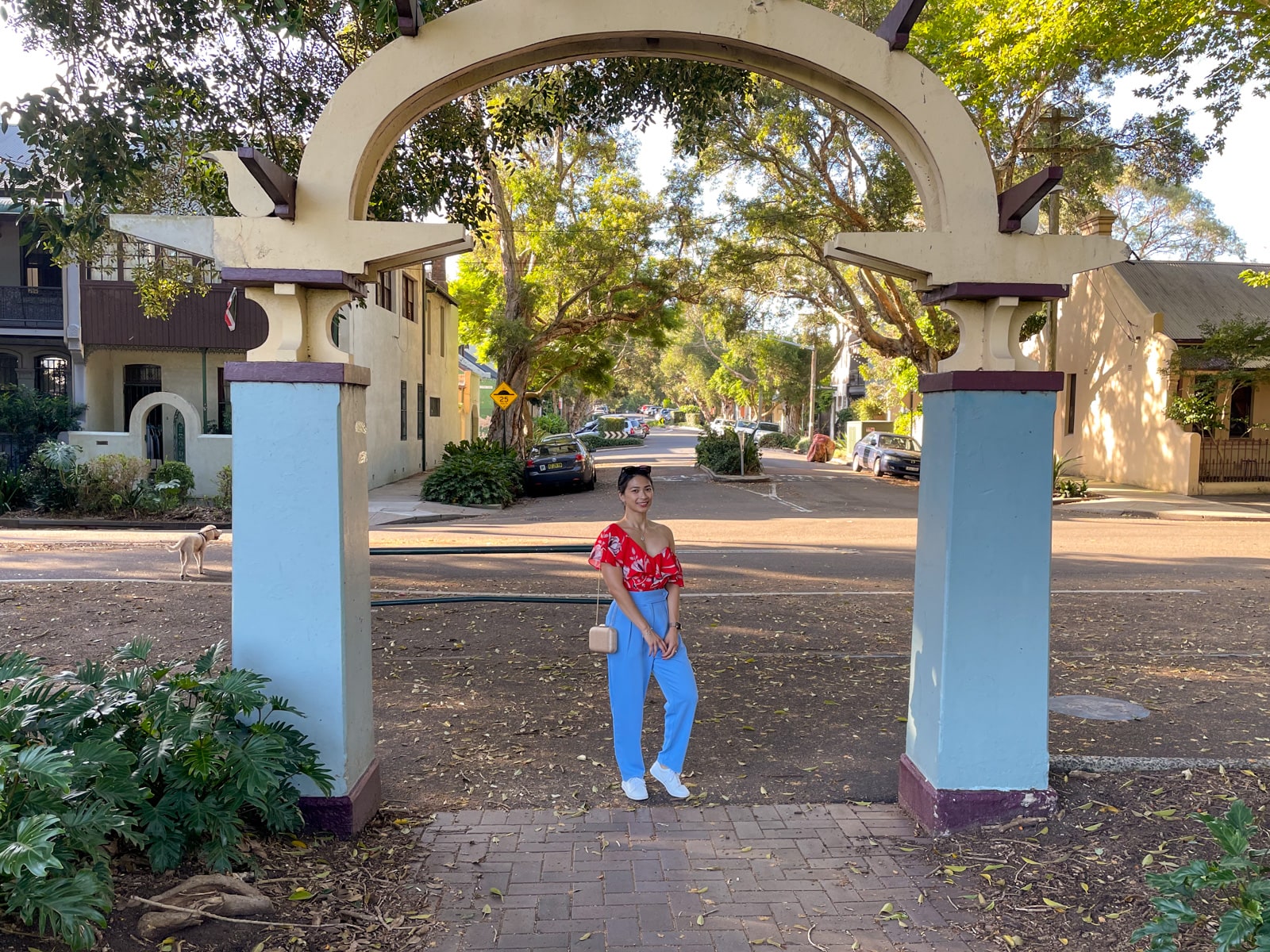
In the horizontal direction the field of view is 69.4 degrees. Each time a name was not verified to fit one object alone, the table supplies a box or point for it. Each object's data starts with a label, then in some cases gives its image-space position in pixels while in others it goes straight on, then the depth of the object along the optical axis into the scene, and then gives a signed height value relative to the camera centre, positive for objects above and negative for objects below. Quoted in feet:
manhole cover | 19.67 -6.41
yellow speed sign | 77.66 +1.53
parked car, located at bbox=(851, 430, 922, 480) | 91.50 -4.12
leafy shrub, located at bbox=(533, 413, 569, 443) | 154.20 -2.17
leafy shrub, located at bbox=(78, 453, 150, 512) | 56.13 -4.46
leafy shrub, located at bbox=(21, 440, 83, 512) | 56.29 -4.39
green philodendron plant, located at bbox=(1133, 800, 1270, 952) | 9.00 -4.98
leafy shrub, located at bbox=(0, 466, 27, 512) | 56.65 -5.09
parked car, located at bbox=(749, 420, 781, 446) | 188.26 -3.33
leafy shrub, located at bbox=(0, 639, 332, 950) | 9.06 -4.34
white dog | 33.88 -4.93
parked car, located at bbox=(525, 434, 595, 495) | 75.97 -4.44
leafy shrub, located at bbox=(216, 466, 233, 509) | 58.49 -4.99
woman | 14.89 -3.61
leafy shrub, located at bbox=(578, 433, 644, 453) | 156.91 -5.88
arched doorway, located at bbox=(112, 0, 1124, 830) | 13.29 +0.61
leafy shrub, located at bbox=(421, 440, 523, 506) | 66.54 -5.05
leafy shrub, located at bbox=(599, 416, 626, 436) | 206.96 -2.43
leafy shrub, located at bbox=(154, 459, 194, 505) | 58.39 -4.13
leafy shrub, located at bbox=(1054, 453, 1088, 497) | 76.25 -4.82
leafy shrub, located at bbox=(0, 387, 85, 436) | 62.54 -0.19
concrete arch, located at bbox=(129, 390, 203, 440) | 60.54 +0.03
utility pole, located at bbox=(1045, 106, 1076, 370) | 71.00 +21.20
